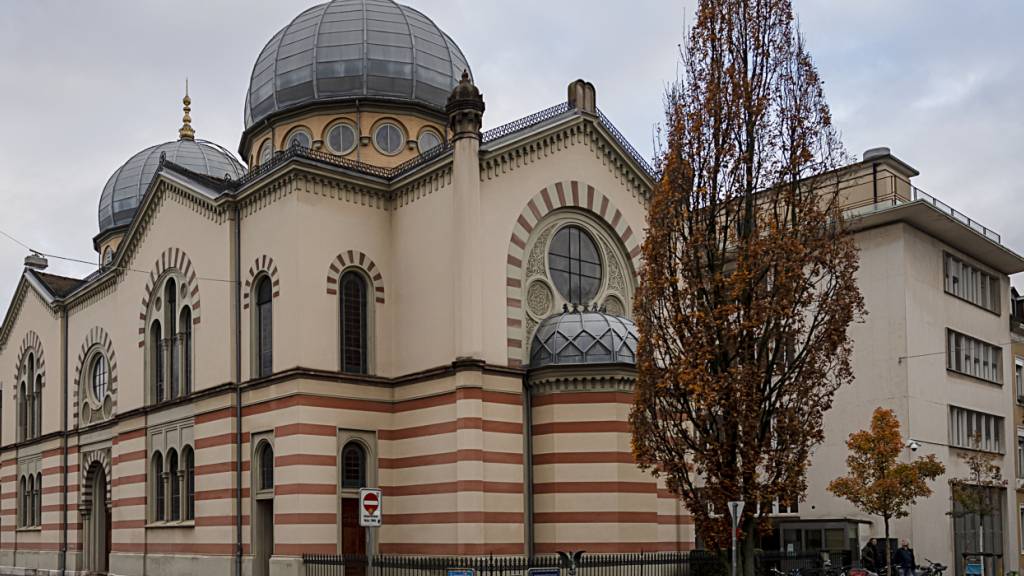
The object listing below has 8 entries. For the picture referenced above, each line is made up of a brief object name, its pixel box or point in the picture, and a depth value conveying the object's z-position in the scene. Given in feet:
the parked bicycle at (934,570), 104.73
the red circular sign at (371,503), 63.52
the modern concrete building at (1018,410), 150.92
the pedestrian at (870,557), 110.11
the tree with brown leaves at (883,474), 104.94
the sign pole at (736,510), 63.67
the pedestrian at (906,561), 105.50
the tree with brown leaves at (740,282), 68.85
